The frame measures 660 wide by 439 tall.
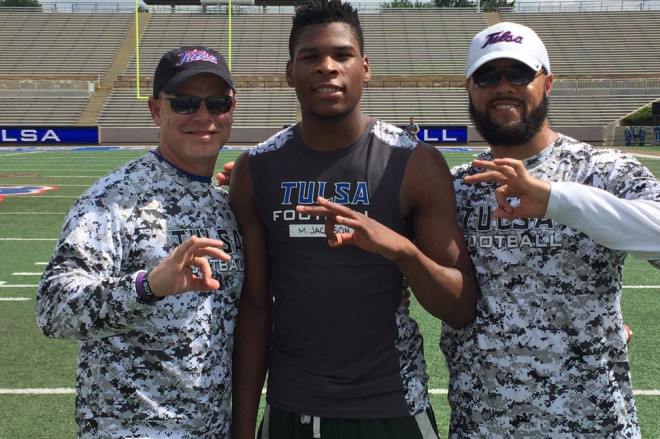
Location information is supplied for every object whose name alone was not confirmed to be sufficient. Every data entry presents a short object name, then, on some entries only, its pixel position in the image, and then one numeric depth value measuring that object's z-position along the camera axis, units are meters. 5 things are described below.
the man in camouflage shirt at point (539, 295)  2.16
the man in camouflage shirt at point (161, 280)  1.91
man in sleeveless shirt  2.20
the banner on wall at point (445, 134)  27.59
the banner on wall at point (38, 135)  28.09
